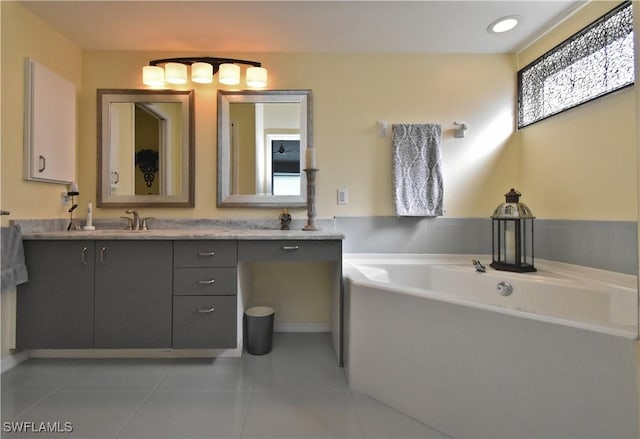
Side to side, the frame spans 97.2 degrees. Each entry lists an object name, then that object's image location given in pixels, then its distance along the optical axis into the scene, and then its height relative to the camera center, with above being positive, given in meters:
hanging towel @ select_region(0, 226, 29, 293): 1.47 -0.20
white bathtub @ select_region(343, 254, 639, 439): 0.85 -0.49
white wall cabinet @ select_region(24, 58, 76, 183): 1.68 +0.62
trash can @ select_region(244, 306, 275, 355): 1.82 -0.72
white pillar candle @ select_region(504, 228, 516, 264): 1.87 -0.16
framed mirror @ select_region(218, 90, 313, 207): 2.11 +0.57
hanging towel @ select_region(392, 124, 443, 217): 2.07 +0.40
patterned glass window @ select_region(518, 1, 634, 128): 1.43 +0.91
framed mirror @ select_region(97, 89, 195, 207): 2.09 +0.55
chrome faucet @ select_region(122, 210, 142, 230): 2.01 +0.00
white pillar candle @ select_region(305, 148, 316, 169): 1.96 +0.44
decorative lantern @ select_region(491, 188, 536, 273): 1.75 -0.10
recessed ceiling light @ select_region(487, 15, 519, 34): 1.76 +1.27
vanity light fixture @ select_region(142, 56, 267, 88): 1.99 +1.07
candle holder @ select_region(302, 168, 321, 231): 1.98 +0.15
